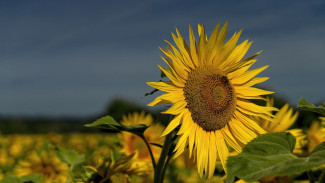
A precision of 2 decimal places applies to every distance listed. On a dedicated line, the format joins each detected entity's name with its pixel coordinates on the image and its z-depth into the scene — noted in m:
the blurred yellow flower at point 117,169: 1.69
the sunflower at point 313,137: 2.52
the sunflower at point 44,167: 3.27
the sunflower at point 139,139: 3.11
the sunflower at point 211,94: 1.65
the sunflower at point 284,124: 2.13
